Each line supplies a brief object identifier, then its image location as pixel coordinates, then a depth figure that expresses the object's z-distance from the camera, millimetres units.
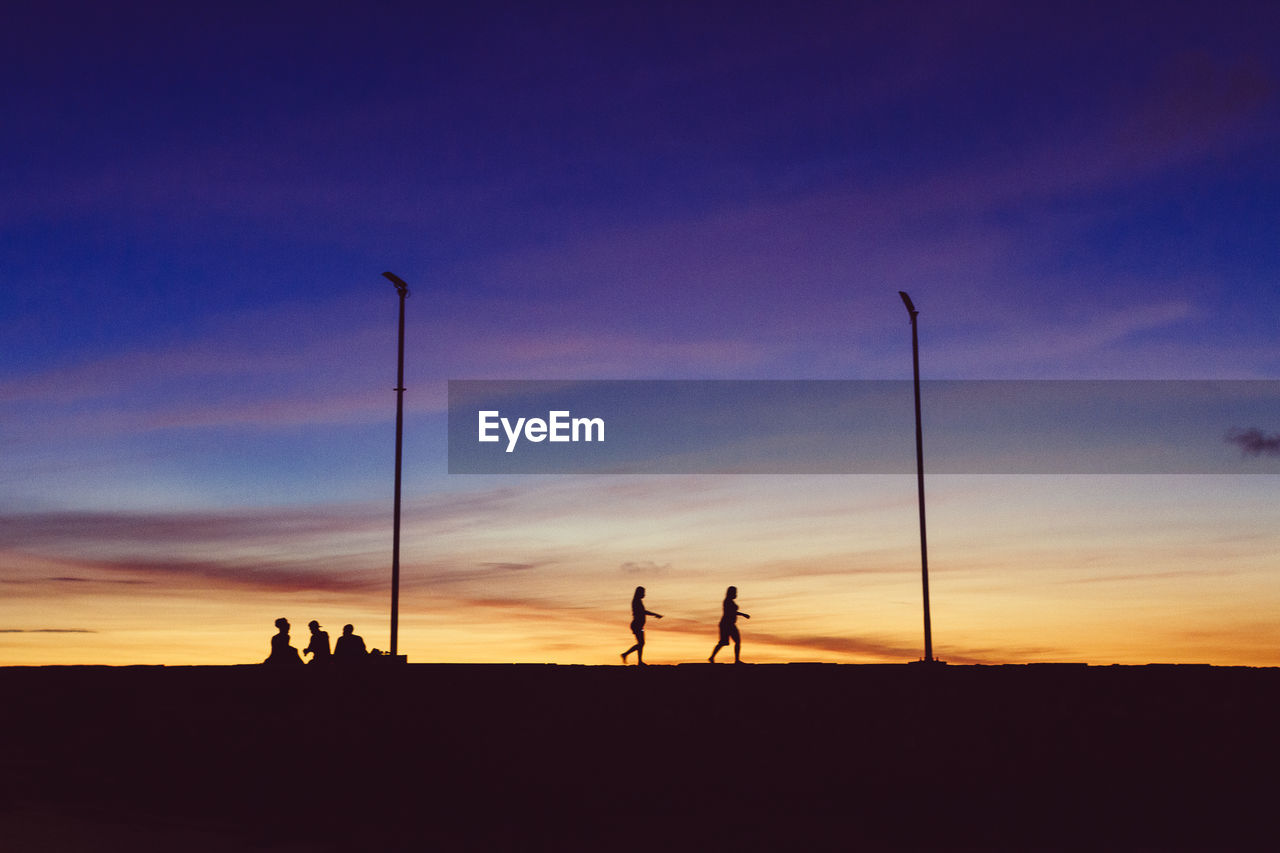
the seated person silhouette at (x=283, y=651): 25562
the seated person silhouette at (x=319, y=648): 25812
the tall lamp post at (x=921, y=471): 29047
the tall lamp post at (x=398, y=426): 28423
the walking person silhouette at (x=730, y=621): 26078
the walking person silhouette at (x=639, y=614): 26594
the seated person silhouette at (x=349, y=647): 25562
